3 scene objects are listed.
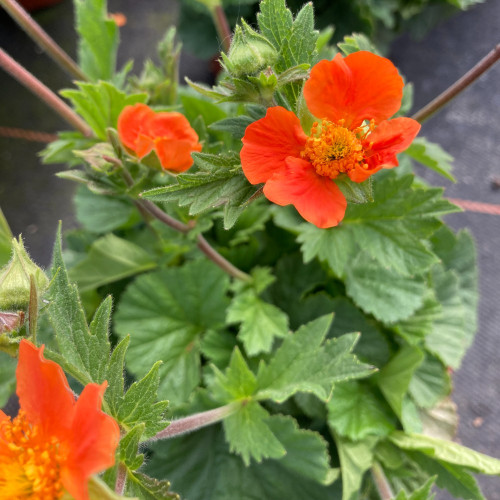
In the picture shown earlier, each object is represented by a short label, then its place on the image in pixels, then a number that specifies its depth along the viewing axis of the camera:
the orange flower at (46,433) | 0.08
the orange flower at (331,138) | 0.10
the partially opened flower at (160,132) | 0.14
